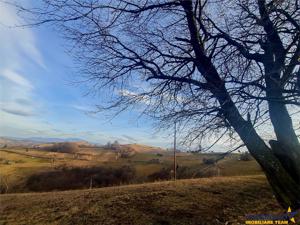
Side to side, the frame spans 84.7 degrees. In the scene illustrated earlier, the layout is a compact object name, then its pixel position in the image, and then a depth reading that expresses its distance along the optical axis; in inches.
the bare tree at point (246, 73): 109.5
